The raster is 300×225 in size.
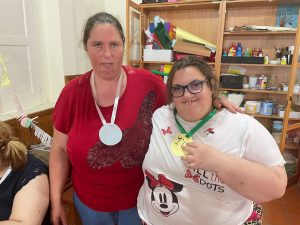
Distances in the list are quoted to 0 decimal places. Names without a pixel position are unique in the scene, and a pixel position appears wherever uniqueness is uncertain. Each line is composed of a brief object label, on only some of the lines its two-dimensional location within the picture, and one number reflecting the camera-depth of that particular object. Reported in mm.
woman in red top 1068
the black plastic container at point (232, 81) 2887
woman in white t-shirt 783
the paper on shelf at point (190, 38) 2986
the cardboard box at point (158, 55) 2994
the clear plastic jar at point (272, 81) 2945
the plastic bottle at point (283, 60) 2697
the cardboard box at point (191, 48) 2910
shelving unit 2744
